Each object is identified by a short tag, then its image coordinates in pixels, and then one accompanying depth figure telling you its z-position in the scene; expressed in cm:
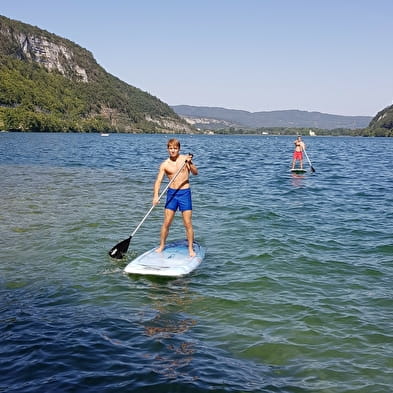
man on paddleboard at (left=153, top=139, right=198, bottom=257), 1092
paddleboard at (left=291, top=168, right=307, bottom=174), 3281
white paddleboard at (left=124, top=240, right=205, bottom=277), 995
